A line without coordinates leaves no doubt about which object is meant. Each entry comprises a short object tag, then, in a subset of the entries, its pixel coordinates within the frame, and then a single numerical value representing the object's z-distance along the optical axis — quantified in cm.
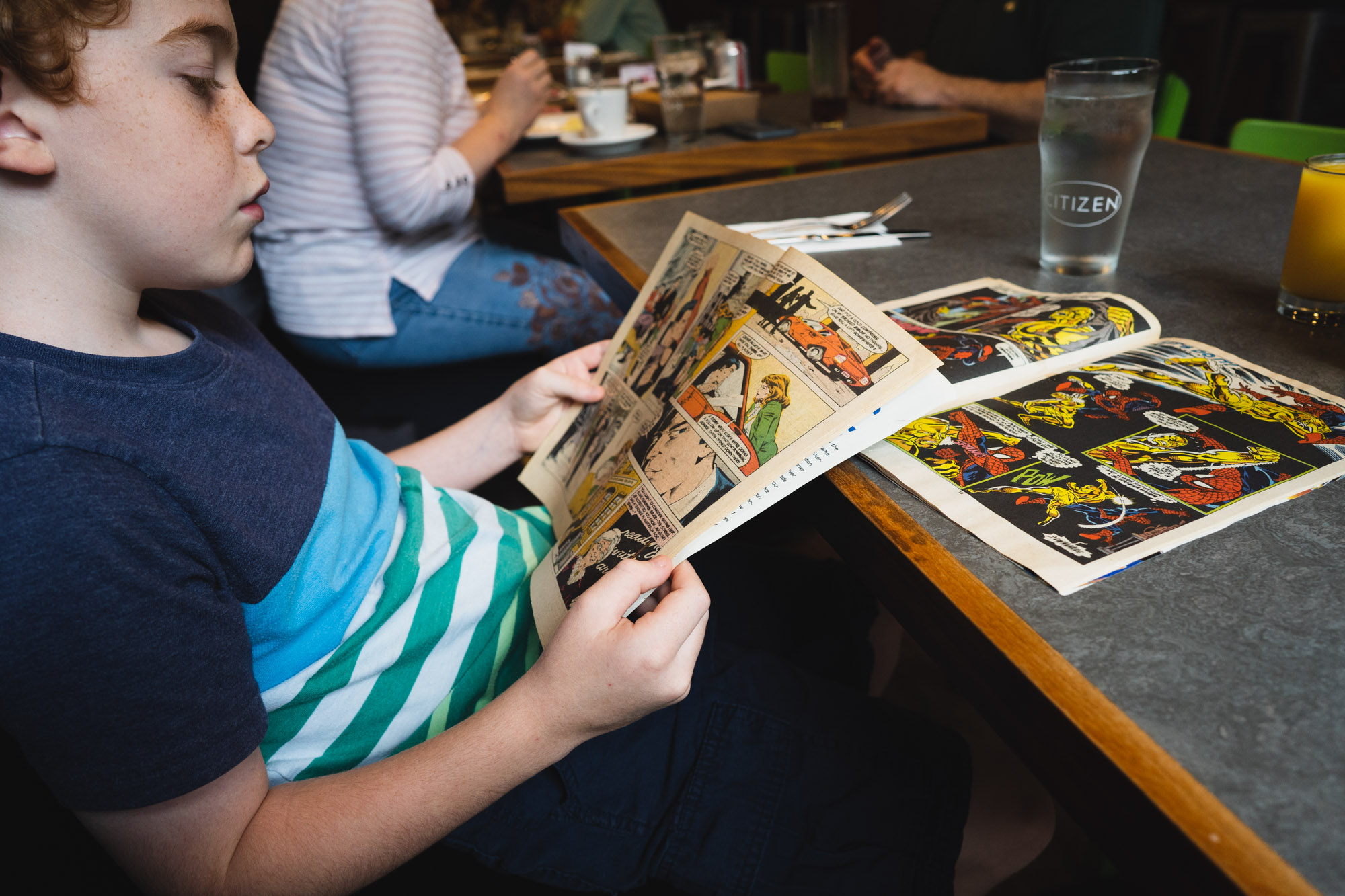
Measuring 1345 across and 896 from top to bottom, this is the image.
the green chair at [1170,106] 161
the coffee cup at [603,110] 156
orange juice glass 61
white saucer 154
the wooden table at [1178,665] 30
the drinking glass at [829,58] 154
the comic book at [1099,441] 44
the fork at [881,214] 96
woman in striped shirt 132
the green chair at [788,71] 262
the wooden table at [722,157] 145
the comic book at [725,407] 48
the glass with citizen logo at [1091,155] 73
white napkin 91
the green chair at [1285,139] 112
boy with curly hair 43
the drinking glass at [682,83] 151
